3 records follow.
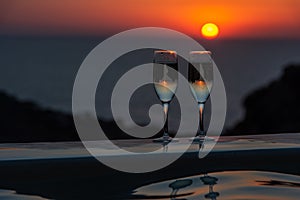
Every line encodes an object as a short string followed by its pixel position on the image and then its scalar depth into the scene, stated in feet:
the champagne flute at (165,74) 14.32
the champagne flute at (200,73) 14.28
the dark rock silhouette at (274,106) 89.40
